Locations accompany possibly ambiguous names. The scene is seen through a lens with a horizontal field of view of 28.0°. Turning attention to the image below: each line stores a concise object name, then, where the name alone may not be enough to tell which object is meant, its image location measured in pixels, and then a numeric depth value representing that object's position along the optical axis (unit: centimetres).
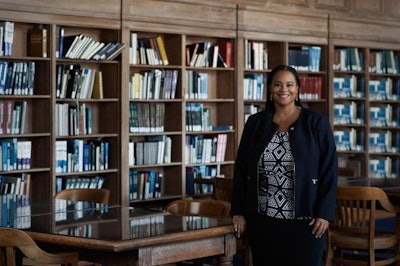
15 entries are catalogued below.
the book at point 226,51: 845
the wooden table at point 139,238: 355
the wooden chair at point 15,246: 347
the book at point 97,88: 740
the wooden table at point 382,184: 593
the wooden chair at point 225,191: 603
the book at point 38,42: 693
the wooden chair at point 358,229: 551
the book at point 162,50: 793
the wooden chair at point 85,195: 531
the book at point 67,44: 716
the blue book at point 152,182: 788
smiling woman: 407
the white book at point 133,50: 764
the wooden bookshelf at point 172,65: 701
